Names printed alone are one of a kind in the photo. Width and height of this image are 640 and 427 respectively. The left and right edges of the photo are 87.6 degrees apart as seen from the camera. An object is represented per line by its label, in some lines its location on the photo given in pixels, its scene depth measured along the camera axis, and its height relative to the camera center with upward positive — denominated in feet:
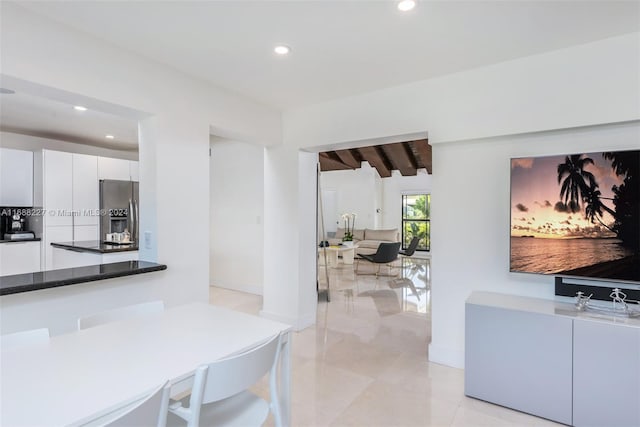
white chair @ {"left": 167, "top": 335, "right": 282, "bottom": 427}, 4.00 -2.28
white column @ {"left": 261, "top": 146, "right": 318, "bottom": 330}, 12.44 -1.00
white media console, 6.40 -3.14
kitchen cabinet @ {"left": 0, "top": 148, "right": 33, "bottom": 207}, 14.61 +1.43
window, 35.04 -0.93
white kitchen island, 11.41 -1.57
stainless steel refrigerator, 16.87 +0.19
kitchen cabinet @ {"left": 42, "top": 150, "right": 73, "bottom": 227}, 15.03 +1.03
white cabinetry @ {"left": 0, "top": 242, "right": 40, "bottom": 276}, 14.02 -2.06
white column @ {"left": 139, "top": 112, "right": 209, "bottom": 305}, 8.75 +0.23
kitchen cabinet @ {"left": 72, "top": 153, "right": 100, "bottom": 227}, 15.99 +0.98
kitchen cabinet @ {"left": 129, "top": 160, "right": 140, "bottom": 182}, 18.21 +2.21
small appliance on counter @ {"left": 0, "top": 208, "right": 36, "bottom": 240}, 15.01 -0.66
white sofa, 29.55 -2.67
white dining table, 3.35 -1.95
